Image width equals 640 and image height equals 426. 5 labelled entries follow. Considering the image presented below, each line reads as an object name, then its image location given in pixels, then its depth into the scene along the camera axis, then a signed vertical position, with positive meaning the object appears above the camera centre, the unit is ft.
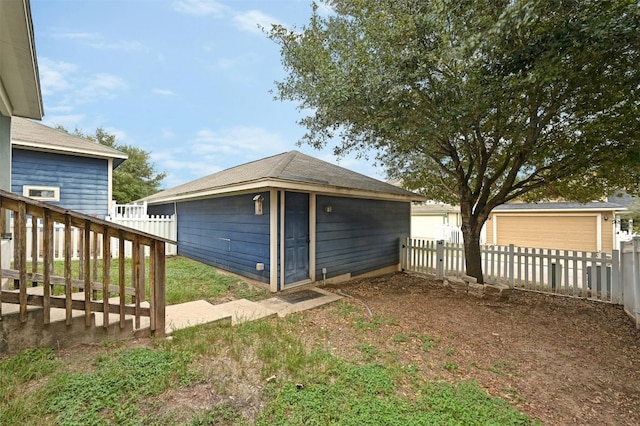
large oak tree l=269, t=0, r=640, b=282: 12.87 +6.92
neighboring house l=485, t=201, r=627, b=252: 44.14 -2.44
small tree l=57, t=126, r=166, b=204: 65.98 +10.34
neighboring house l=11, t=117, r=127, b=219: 27.89 +4.89
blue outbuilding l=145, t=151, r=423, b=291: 19.30 -0.70
